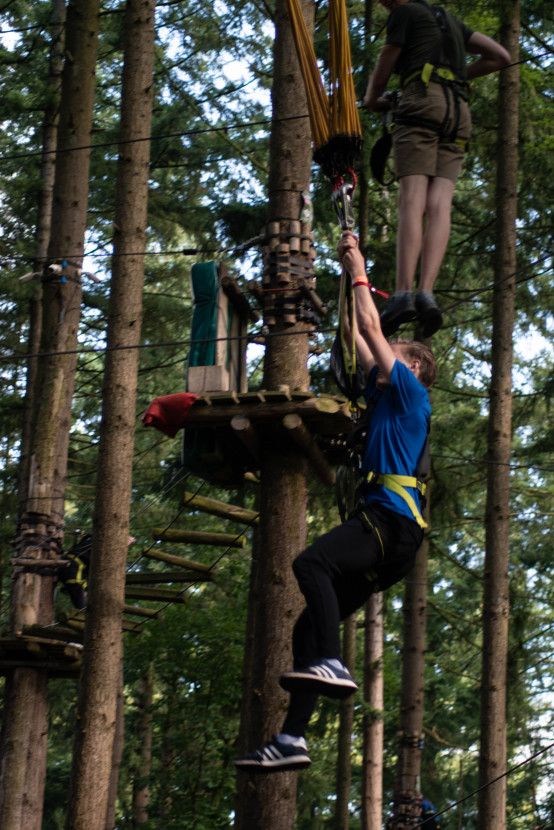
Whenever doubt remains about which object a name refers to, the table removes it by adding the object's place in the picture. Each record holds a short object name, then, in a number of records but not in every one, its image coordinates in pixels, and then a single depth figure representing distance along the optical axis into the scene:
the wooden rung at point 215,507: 16.04
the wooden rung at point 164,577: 17.66
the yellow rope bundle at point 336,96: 10.57
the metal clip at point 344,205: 9.44
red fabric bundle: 13.39
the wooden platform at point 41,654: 19.14
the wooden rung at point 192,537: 16.51
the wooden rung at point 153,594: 18.65
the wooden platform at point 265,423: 13.40
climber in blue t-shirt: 7.57
